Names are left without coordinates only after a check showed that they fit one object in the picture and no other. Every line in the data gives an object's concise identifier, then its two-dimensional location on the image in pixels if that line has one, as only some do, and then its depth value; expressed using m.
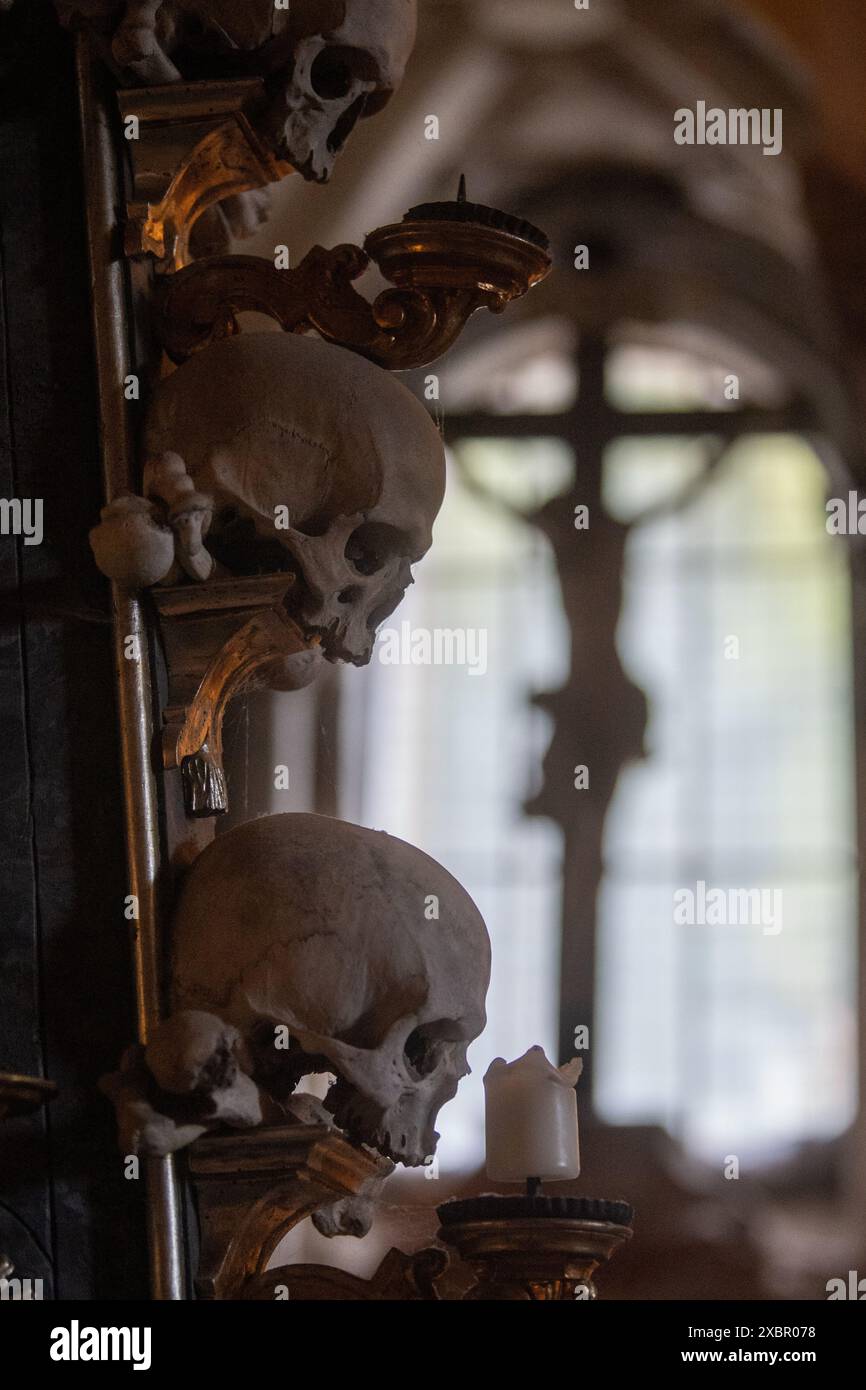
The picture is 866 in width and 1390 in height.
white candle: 1.30
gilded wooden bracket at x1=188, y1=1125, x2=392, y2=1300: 1.12
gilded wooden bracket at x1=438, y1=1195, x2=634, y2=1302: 1.18
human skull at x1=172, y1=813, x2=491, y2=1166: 1.11
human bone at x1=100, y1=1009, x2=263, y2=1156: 1.04
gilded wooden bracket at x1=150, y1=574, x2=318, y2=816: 1.17
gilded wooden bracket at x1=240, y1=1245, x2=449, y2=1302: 1.15
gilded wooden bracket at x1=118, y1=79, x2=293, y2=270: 1.23
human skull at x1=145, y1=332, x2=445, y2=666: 1.17
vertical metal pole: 1.14
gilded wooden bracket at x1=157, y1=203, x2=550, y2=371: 1.19
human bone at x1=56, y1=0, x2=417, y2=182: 1.21
